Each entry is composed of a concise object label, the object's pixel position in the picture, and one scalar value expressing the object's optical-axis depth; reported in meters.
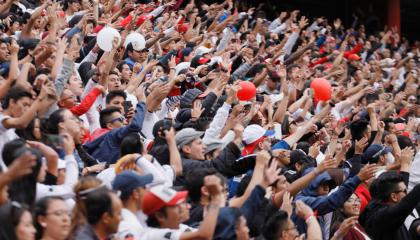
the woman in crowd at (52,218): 9.00
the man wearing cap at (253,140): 14.73
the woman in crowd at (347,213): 13.73
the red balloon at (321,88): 20.80
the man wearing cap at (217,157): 12.89
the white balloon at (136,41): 20.37
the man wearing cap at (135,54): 20.42
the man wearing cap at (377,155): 16.97
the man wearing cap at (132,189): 10.10
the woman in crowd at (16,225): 8.56
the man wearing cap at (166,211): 9.57
